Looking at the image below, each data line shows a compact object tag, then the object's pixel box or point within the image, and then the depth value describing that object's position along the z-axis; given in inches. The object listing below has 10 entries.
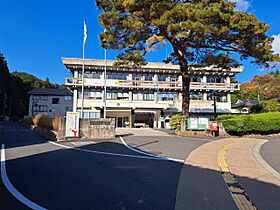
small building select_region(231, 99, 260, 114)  921.3
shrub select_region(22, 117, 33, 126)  949.4
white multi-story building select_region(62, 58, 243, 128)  1073.5
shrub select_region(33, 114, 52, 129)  546.9
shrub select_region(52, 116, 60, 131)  468.4
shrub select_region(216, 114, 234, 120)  569.8
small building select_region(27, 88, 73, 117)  1566.2
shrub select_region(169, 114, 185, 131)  569.6
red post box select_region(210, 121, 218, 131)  510.0
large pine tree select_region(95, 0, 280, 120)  401.1
